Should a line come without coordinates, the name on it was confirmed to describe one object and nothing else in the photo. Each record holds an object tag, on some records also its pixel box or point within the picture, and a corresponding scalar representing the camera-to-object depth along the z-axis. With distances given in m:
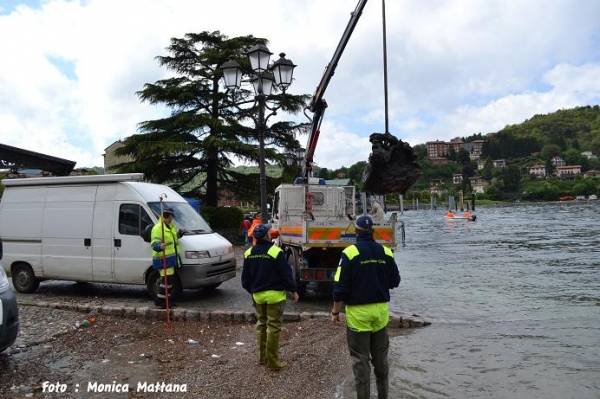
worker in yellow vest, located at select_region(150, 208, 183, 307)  8.80
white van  10.00
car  5.64
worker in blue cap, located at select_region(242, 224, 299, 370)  5.93
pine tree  25.48
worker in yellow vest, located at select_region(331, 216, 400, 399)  4.67
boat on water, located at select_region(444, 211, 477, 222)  69.12
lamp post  11.73
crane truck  10.07
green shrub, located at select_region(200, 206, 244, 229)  25.03
